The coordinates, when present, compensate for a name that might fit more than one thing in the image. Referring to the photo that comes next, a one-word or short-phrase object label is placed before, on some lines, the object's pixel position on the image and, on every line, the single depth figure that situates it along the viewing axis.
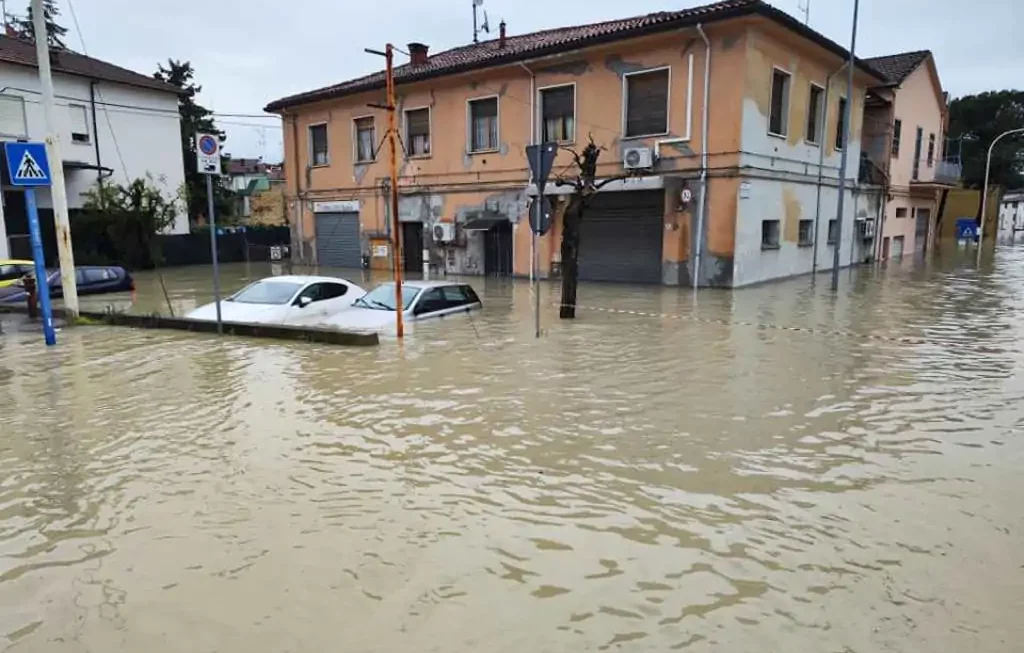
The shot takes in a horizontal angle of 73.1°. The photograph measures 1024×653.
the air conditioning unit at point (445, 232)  22.73
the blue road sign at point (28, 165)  10.01
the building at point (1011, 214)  63.33
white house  25.19
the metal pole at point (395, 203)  10.09
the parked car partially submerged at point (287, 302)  12.12
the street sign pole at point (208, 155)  10.42
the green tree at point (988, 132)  56.78
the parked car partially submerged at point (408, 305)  11.67
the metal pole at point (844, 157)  17.09
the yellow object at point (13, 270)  16.78
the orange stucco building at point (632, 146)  17.25
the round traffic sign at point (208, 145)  10.42
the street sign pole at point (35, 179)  10.05
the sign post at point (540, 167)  10.47
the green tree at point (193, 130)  37.28
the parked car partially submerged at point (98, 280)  17.67
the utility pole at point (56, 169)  11.36
